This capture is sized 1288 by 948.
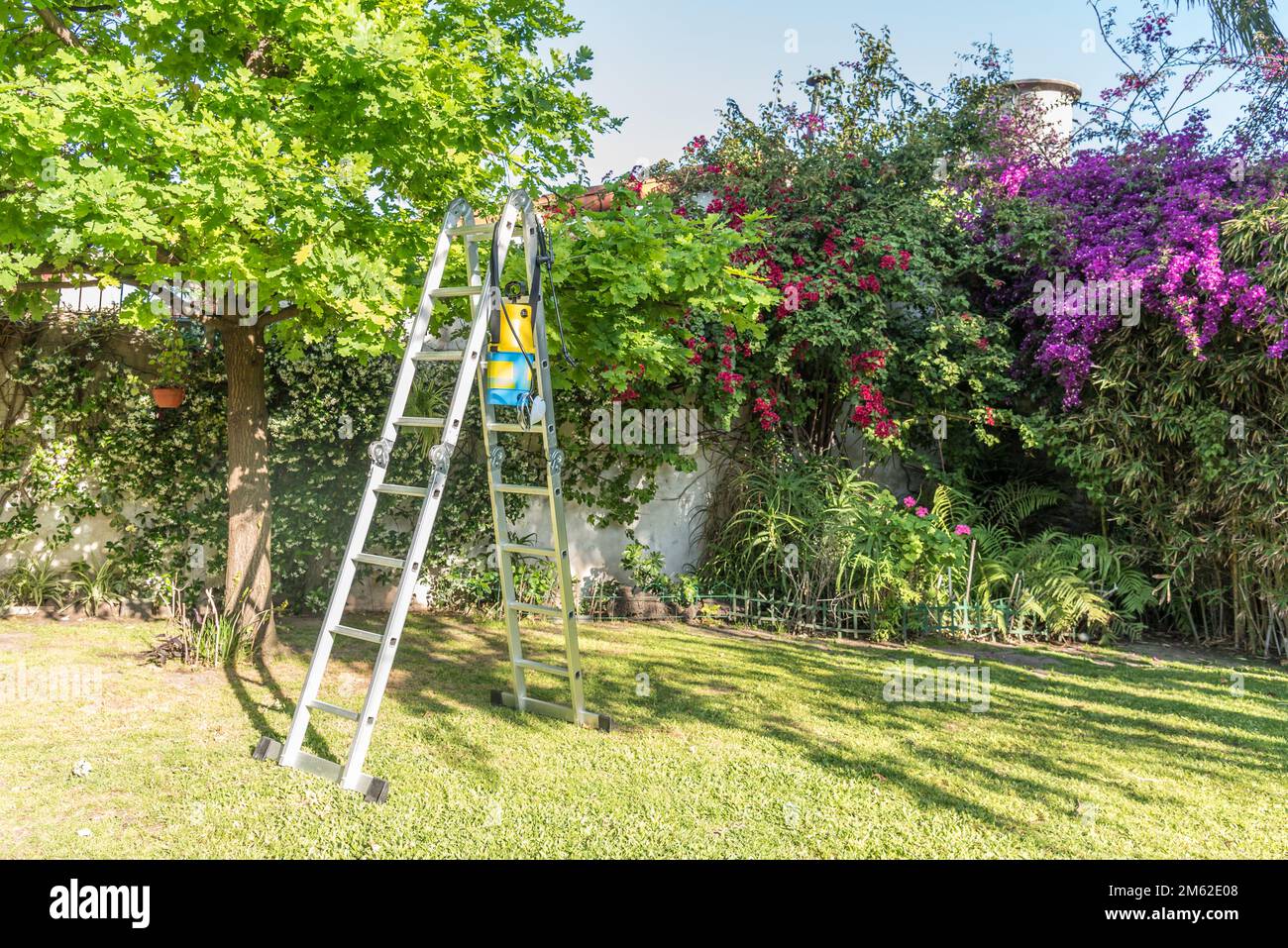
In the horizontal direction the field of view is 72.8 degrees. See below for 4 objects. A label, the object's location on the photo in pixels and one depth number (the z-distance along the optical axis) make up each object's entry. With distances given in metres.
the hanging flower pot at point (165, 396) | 7.19
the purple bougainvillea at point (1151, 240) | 7.44
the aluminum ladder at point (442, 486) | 3.92
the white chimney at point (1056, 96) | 11.34
